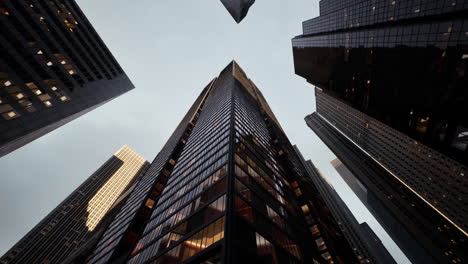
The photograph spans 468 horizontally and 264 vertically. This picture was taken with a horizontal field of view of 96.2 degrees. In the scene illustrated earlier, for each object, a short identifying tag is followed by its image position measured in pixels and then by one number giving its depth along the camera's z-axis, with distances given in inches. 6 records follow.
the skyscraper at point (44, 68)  1266.0
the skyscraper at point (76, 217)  3794.3
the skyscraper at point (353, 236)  3794.3
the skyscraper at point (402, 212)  3262.8
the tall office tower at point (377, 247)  5935.0
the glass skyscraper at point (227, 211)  789.9
